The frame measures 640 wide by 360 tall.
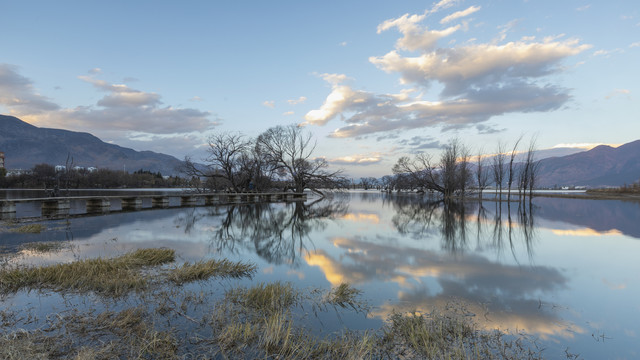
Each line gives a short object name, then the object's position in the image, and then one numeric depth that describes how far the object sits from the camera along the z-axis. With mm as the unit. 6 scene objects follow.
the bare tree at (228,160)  41406
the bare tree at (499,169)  44750
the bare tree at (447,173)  50344
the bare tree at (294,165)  46375
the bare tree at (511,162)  40656
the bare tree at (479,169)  50506
